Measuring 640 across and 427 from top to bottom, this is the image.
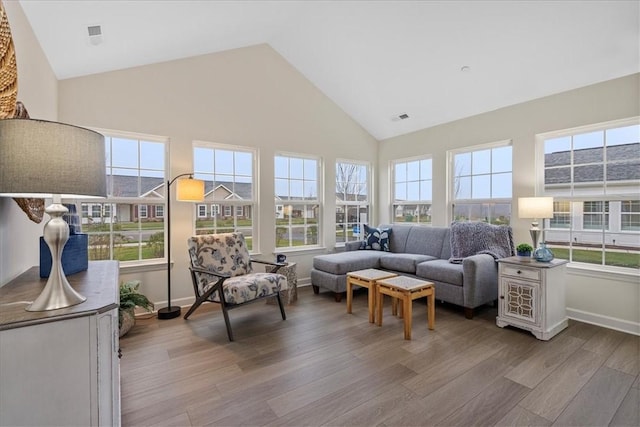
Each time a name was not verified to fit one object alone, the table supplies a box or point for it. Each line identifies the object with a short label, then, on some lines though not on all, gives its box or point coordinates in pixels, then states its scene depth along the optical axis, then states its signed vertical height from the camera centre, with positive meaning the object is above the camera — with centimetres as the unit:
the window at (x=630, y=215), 298 -5
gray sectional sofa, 330 -67
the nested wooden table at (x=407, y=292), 275 -78
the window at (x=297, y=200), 446 +16
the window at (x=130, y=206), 322 +6
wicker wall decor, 126 +58
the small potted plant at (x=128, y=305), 274 -87
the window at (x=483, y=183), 396 +37
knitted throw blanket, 362 -37
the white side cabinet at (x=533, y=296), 277 -81
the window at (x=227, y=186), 382 +32
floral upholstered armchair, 284 -68
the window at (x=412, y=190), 488 +33
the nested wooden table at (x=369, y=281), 317 -76
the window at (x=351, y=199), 511 +19
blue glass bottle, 293 -43
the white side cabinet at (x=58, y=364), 95 -51
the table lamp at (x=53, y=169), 99 +14
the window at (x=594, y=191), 302 +20
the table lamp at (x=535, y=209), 304 +1
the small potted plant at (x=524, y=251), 309 -42
